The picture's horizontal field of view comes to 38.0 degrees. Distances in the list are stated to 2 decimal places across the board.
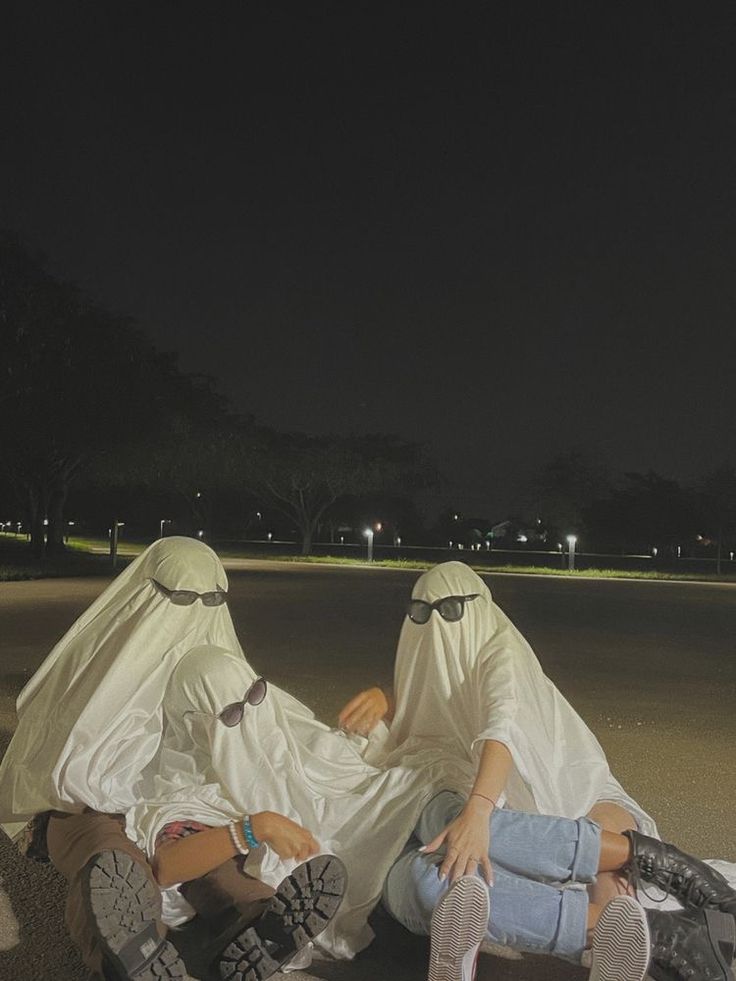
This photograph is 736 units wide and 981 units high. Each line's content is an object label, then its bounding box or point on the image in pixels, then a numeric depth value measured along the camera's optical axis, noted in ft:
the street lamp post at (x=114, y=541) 103.77
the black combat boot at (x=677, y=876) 10.22
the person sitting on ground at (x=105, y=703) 11.21
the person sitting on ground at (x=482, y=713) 11.19
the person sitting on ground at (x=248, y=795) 10.68
